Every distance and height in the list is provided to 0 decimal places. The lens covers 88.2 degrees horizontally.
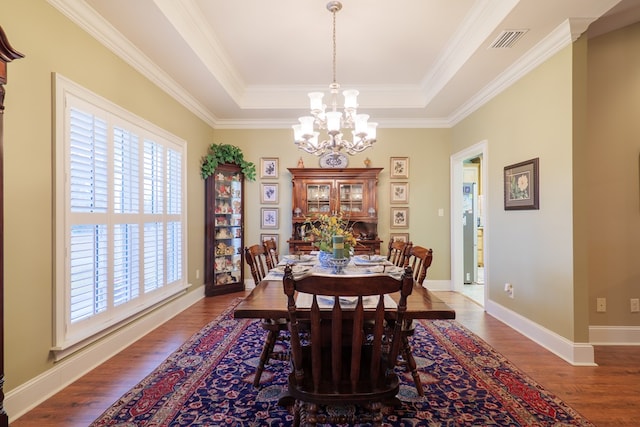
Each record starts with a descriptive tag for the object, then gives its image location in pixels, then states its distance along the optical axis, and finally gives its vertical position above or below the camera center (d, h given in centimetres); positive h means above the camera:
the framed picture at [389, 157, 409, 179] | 526 +77
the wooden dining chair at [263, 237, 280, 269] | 302 -34
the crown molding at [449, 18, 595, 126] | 263 +150
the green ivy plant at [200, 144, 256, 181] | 472 +84
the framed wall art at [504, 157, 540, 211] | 313 +31
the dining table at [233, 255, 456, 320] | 167 -47
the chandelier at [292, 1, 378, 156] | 290 +84
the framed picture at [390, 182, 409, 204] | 526 +37
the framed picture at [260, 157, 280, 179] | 530 +79
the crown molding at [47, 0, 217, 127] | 233 +146
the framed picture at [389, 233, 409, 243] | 523 -31
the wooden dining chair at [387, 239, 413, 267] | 294 -34
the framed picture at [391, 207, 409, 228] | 525 -3
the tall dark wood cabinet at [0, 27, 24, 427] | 154 +21
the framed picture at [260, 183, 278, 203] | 530 +37
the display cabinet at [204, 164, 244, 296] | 480 -22
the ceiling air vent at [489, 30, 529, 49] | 278 +155
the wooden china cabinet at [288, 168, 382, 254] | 497 +29
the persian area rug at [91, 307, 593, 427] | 191 -117
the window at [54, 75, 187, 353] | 228 +0
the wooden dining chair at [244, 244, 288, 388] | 215 -81
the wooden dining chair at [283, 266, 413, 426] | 136 -62
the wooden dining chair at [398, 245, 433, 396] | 213 -77
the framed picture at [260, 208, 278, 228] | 530 -1
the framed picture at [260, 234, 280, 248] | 530 -33
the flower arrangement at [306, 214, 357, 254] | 258 -15
